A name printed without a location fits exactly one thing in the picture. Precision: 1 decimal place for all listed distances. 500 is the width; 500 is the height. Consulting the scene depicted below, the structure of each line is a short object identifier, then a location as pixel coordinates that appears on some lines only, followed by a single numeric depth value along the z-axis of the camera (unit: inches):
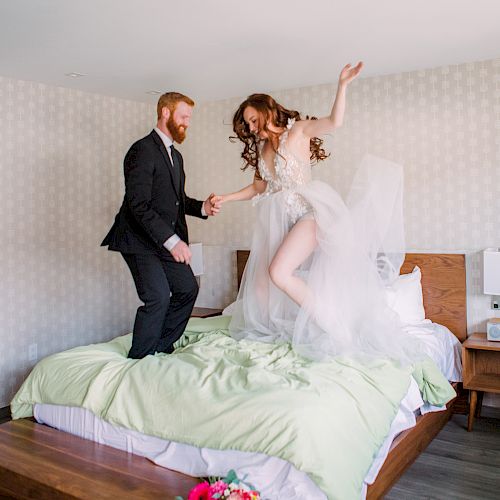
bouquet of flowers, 68.9
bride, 118.5
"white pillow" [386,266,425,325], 147.0
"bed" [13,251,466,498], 88.4
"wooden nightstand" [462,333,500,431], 140.5
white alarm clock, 144.6
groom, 123.4
